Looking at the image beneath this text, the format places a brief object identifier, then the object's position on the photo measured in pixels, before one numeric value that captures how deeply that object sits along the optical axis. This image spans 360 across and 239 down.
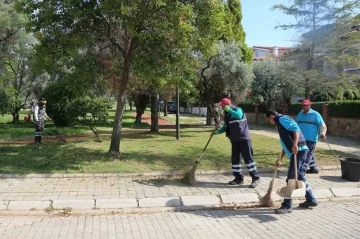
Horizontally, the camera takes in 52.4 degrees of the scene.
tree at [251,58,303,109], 28.52
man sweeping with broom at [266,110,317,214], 5.98
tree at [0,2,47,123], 20.83
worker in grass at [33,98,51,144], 13.07
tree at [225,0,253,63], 24.05
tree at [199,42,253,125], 20.45
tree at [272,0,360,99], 14.30
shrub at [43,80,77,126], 20.06
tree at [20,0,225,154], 8.81
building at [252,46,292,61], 58.48
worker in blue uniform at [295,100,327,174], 8.30
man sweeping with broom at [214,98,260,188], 7.55
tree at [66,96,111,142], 13.86
